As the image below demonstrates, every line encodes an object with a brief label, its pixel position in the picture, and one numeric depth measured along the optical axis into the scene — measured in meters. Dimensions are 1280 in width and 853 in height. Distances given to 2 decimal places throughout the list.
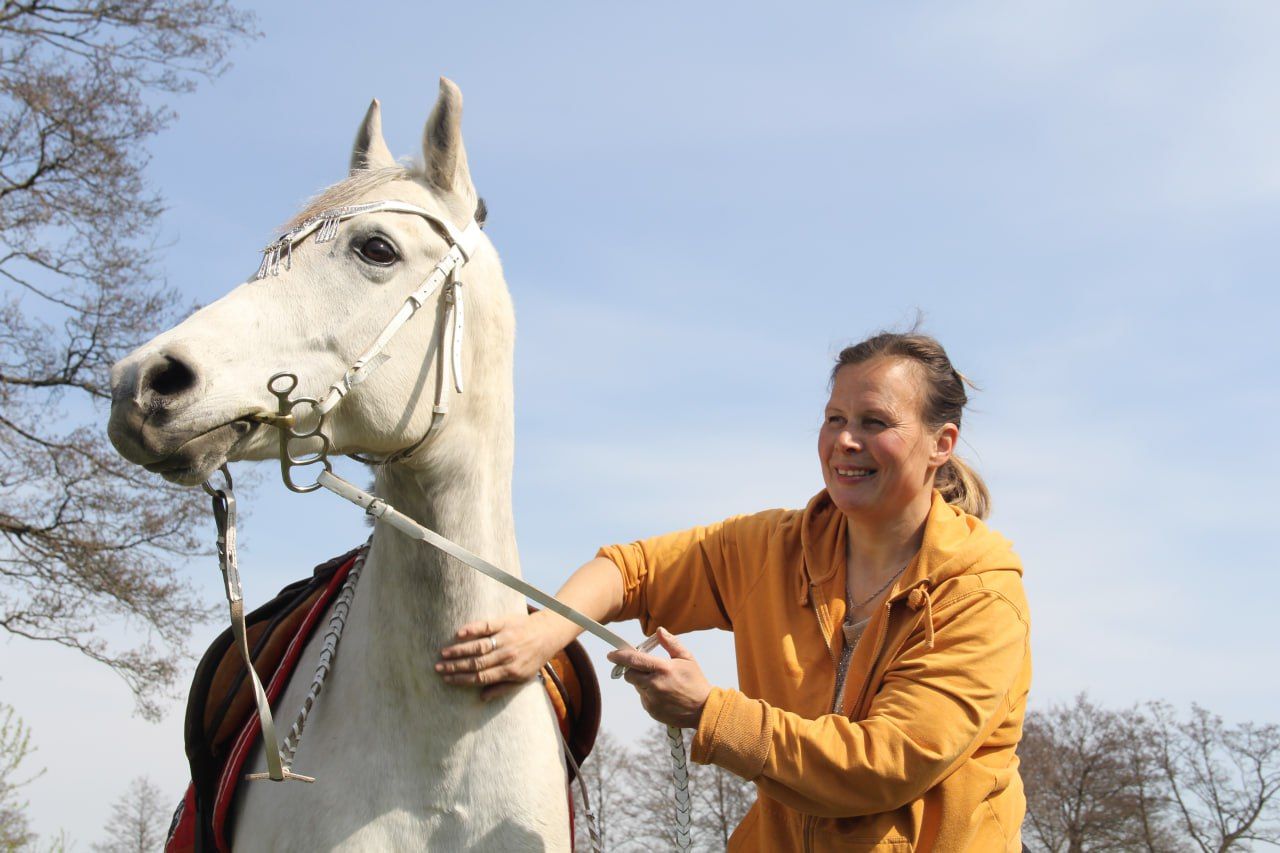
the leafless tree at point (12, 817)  9.66
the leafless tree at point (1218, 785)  28.64
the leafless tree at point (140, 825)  26.55
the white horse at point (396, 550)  2.57
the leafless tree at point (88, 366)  11.50
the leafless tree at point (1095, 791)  28.42
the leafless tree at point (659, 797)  24.72
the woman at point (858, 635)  2.55
